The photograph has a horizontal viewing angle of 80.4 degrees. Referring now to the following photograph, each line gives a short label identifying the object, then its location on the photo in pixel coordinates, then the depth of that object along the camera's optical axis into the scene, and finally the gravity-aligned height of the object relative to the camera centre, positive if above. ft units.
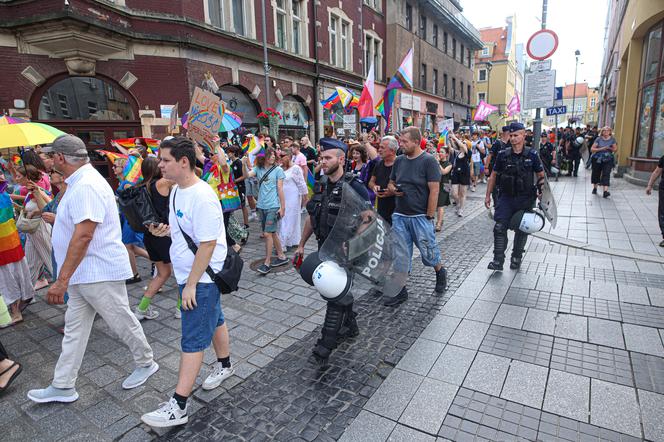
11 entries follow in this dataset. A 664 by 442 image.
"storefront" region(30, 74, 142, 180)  35.88 +3.92
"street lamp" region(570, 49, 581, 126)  130.93 +27.73
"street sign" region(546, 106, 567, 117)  29.99 +2.16
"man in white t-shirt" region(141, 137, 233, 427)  8.21 -2.32
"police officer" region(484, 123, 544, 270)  17.01 -1.98
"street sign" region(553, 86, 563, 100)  37.58 +4.38
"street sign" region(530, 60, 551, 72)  26.35 +4.84
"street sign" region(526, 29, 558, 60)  25.27 +6.06
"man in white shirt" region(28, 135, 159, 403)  8.88 -2.61
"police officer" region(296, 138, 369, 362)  10.58 -1.94
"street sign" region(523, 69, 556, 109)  26.17 +3.39
